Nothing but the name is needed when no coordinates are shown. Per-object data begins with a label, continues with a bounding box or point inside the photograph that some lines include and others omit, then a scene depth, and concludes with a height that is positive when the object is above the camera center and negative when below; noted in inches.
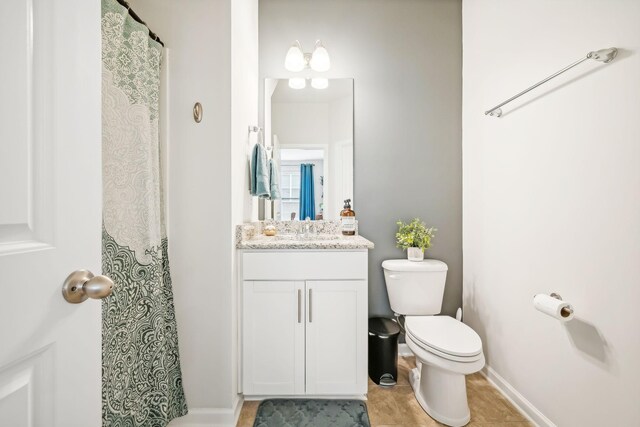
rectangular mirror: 85.5 +18.9
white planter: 80.8 -11.9
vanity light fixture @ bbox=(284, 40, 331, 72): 80.7 +41.4
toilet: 56.0 -25.9
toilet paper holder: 48.6 -16.5
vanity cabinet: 63.9 -24.6
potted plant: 81.0 -7.9
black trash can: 71.6 -35.4
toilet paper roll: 48.7 -16.3
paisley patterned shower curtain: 42.2 -4.1
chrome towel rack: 44.0 +23.4
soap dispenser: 81.6 -3.3
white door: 18.0 +0.1
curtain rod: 44.8 +31.2
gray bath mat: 59.4 -42.4
